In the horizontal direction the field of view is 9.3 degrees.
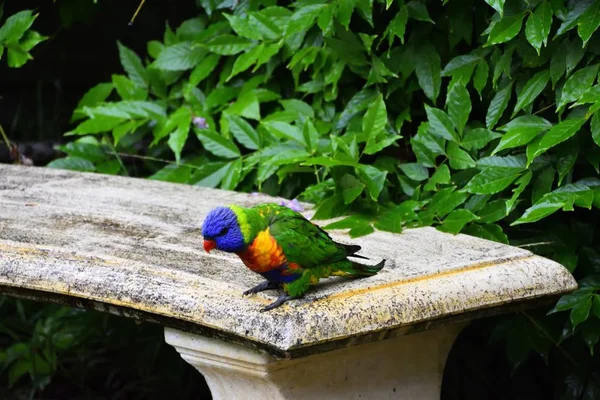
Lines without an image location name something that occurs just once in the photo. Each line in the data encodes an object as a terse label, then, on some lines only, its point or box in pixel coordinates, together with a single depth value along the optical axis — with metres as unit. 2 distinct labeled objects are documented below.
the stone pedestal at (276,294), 4.58
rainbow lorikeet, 4.54
